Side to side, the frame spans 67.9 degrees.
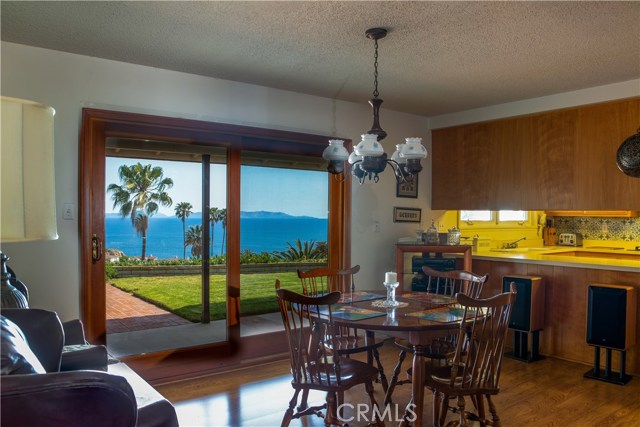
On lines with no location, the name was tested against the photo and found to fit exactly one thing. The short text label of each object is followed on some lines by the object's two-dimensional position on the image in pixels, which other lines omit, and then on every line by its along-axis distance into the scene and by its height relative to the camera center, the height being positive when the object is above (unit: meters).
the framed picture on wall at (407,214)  5.20 -0.01
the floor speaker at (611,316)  3.71 -0.82
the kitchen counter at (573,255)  4.11 -0.45
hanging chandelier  2.71 +0.35
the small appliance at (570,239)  6.64 -0.36
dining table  2.43 -0.58
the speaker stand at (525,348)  4.33 -1.23
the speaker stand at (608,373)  3.74 -1.29
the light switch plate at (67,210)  3.32 +0.02
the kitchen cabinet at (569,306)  4.05 -0.85
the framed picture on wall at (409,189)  5.24 +0.27
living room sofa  1.12 -0.44
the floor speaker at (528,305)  4.26 -0.83
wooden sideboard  4.79 -0.37
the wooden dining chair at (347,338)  3.10 -0.87
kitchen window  5.81 -0.06
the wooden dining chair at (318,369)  2.40 -0.85
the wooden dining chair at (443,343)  3.03 -0.88
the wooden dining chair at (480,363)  2.33 -0.76
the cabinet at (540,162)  4.13 +0.51
